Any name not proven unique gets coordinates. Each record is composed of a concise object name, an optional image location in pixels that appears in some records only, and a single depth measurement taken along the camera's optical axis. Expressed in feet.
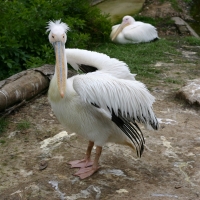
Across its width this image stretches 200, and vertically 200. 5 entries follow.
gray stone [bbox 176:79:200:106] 16.11
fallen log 14.74
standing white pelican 10.27
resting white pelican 28.73
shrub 17.78
